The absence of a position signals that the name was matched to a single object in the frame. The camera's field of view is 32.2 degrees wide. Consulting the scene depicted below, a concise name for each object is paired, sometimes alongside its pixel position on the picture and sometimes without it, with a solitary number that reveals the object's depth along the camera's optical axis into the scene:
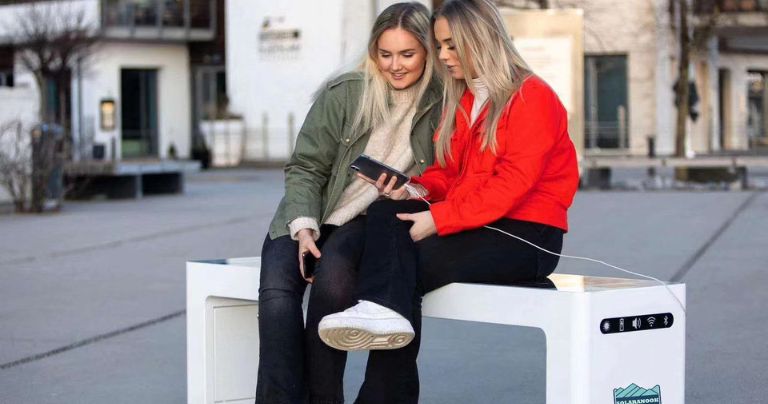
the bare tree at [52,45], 25.54
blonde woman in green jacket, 4.38
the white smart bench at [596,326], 3.82
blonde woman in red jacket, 4.14
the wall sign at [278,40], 35.12
